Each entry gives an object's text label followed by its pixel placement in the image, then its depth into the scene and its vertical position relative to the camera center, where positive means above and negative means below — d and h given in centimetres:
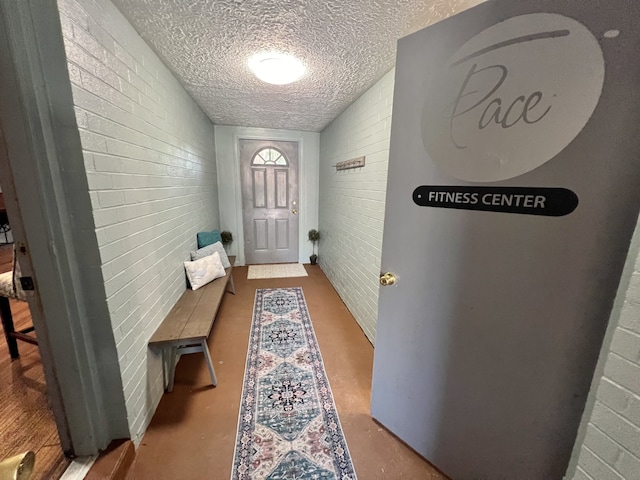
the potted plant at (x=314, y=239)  420 -81
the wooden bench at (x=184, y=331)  149 -88
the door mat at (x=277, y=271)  371 -125
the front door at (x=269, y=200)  384 -16
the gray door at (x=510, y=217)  66 -7
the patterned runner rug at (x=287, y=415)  120 -131
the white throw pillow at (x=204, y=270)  216 -74
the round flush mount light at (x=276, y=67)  160 +83
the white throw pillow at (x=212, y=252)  236 -63
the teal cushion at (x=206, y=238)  263 -54
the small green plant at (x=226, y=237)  381 -73
